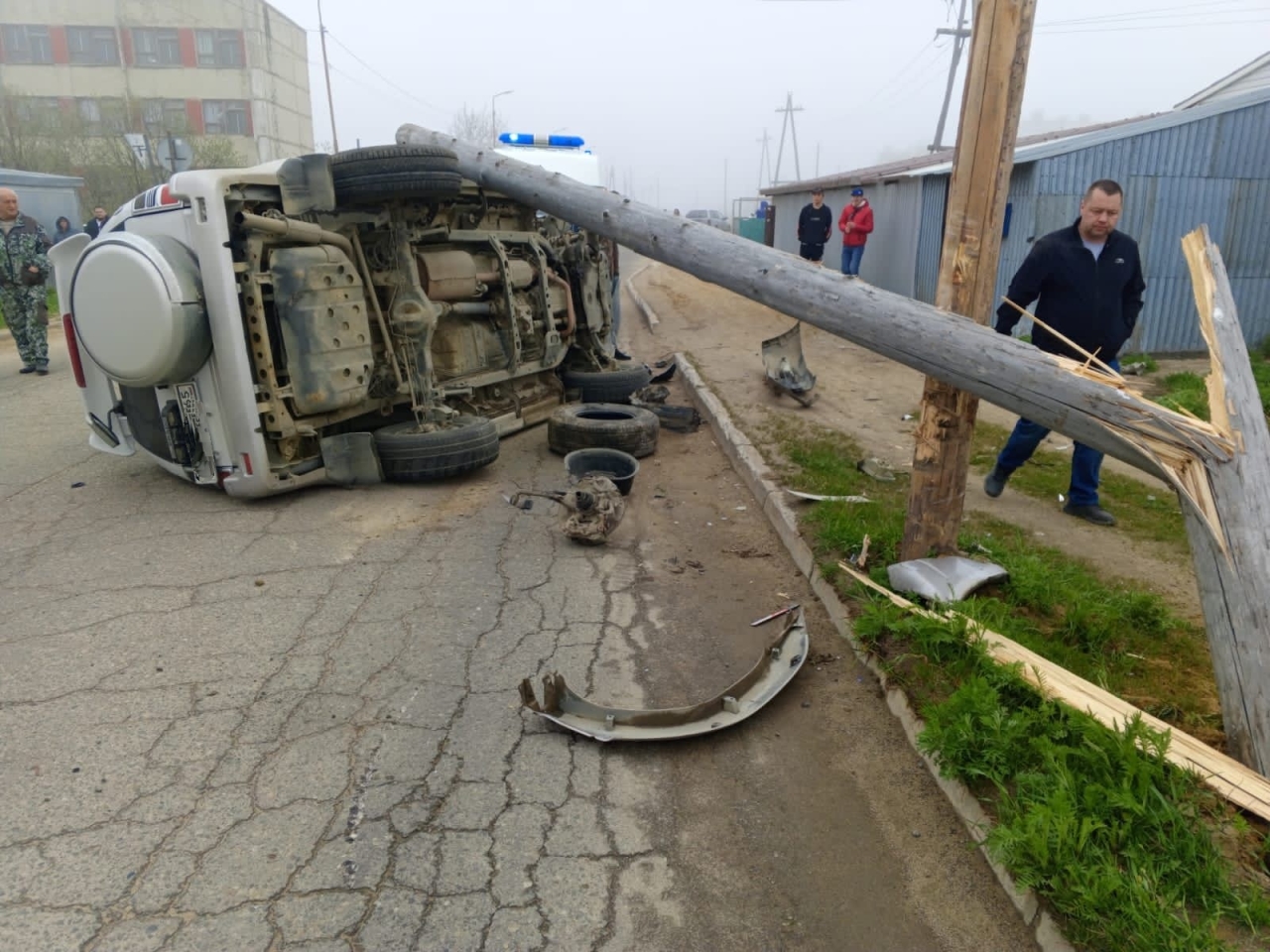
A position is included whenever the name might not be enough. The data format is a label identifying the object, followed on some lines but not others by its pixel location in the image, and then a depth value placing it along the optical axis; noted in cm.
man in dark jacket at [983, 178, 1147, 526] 466
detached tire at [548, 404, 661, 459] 639
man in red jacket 1370
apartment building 4500
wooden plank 236
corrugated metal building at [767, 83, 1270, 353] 1120
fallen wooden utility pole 258
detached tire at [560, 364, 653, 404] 779
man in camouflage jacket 901
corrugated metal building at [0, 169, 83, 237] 1789
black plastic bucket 577
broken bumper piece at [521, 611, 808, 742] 301
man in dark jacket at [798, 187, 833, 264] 1462
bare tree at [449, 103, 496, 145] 4986
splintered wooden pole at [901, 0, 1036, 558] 340
